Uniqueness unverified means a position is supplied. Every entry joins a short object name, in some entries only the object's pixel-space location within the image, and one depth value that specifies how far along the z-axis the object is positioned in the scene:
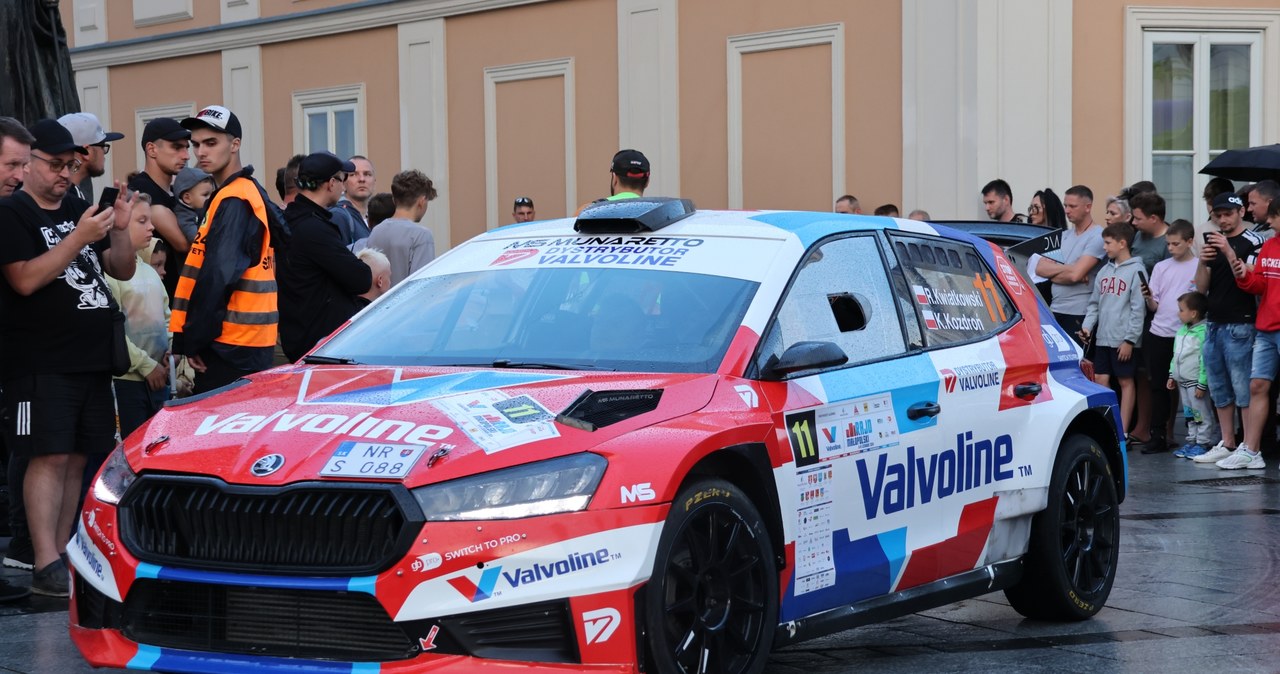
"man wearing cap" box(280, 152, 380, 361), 8.39
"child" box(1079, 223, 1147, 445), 14.09
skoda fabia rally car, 4.59
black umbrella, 14.37
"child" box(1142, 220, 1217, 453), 14.24
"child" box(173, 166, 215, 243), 9.51
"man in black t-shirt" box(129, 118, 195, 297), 9.22
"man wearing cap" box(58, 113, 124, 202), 8.14
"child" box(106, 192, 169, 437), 8.54
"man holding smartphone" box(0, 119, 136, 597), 7.33
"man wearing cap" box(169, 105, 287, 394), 7.85
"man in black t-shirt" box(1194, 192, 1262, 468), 13.14
